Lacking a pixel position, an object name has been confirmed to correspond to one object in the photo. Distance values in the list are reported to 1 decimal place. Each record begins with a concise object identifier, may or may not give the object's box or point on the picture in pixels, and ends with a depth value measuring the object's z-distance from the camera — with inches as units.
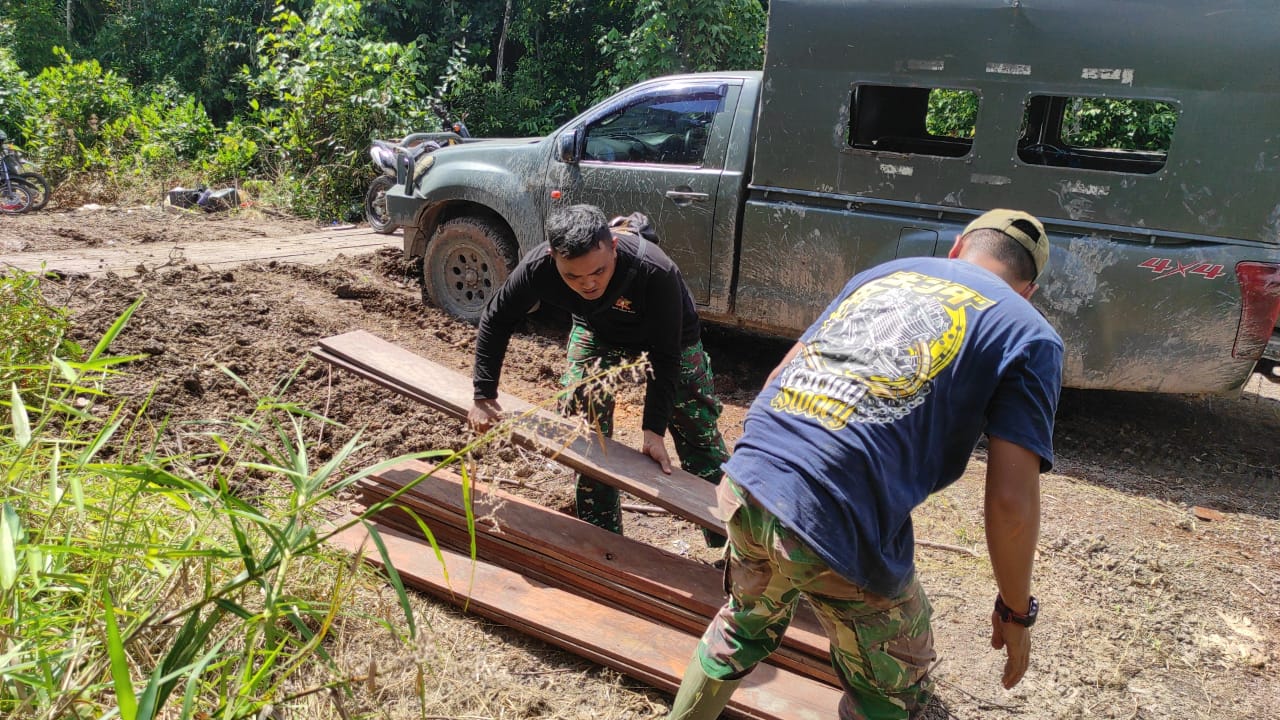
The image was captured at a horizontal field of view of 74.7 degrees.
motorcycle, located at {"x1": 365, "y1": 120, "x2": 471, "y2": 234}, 362.1
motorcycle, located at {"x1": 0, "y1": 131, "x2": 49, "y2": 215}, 388.5
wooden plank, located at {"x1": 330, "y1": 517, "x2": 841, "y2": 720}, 104.9
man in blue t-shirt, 75.7
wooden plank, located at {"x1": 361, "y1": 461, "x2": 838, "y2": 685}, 116.0
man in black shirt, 117.5
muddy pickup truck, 172.2
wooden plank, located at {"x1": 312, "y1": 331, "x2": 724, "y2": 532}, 116.6
